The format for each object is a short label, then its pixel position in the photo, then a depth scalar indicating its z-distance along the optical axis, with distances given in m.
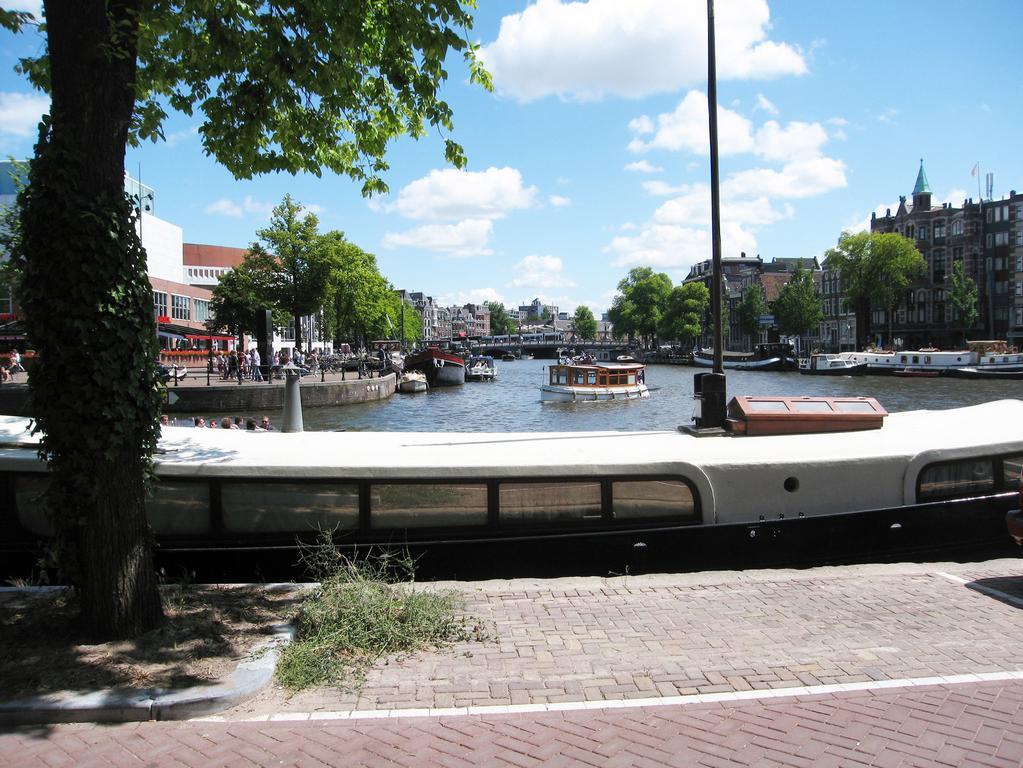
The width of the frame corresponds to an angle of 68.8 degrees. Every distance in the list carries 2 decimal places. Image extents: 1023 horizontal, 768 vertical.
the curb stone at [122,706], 4.50
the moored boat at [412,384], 57.62
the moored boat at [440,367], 65.94
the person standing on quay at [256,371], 43.95
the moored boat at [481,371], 76.50
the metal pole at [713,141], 10.80
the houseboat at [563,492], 7.36
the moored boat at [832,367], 71.88
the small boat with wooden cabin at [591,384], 50.31
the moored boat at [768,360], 84.75
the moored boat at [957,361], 61.41
